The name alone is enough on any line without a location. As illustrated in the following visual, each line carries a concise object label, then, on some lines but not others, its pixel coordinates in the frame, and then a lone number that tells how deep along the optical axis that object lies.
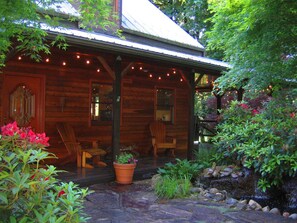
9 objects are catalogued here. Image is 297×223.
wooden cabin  6.46
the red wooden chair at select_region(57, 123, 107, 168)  7.19
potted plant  6.24
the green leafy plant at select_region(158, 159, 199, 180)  6.13
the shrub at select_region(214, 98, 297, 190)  5.14
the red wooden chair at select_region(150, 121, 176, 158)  9.21
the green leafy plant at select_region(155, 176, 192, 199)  5.31
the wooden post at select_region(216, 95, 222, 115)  11.91
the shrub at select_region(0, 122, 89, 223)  1.90
